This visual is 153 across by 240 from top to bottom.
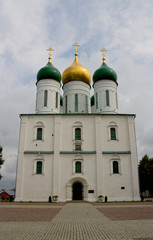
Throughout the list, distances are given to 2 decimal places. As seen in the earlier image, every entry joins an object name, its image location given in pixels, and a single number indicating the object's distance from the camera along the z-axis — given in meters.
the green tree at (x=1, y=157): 30.73
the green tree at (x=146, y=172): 36.86
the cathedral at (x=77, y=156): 23.68
